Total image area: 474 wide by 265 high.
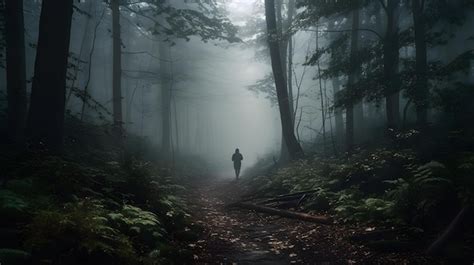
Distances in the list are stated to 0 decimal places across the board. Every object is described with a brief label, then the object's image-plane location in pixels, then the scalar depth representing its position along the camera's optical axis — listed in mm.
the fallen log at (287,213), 7834
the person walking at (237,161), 22078
